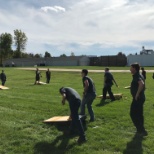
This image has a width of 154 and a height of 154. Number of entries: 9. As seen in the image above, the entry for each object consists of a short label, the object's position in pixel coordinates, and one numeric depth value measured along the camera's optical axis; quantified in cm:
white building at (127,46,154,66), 7625
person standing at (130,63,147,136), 807
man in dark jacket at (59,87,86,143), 801
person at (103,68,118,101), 1498
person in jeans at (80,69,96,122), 977
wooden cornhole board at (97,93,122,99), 1529
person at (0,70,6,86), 2830
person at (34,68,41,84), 2987
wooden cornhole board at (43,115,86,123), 949
